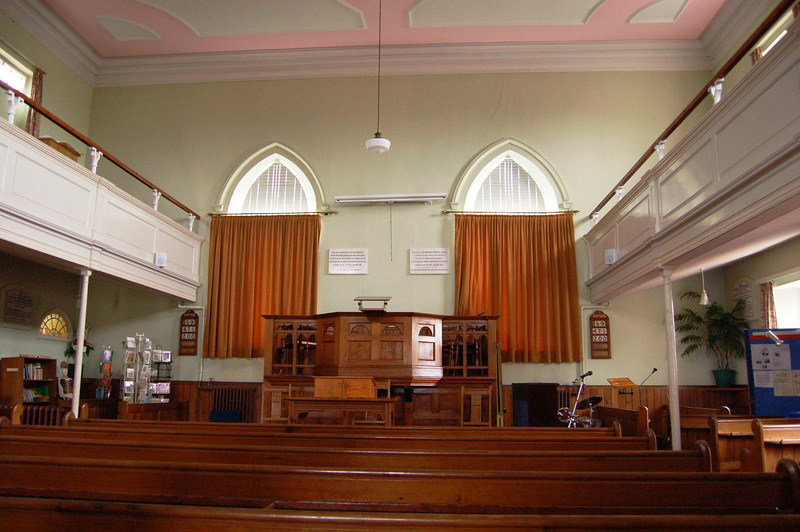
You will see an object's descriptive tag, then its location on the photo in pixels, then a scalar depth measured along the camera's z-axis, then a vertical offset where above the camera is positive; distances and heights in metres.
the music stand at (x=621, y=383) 10.02 -0.28
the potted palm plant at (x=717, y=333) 10.63 +0.60
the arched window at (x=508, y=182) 12.24 +3.70
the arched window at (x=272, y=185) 12.59 +3.70
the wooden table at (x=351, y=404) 7.68 -0.51
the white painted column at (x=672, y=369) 7.81 -0.03
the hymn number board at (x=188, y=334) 11.88 +0.56
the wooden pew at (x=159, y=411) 9.92 -0.84
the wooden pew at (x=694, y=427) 8.45 -0.83
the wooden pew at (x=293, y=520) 2.05 -0.53
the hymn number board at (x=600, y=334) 11.34 +0.58
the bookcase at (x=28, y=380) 8.87 -0.27
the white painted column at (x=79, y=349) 8.34 +0.17
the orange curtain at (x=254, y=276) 11.77 +1.71
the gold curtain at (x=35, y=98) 10.88 +4.77
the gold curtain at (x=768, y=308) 9.64 +0.95
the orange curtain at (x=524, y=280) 11.36 +1.60
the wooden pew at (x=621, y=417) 8.30 -0.75
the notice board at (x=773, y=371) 7.48 -0.05
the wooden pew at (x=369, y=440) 4.33 -0.55
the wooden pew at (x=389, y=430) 5.04 -0.56
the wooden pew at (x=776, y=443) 5.73 -0.71
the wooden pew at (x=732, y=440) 6.35 -0.76
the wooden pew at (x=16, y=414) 5.23 -0.45
